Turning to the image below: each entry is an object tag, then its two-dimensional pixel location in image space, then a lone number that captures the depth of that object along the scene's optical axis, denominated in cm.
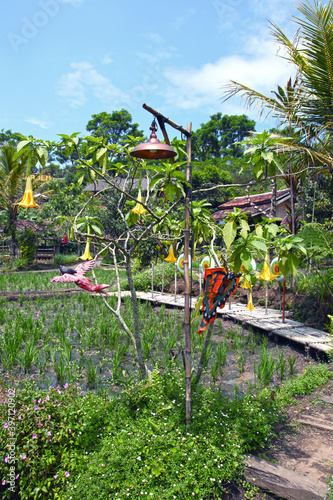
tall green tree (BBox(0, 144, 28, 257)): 1436
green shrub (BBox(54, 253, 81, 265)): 1884
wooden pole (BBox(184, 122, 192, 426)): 246
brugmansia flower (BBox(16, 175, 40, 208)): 205
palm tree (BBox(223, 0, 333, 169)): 558
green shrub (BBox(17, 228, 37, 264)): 1702
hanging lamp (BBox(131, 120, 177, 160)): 212
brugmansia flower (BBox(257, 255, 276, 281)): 323
